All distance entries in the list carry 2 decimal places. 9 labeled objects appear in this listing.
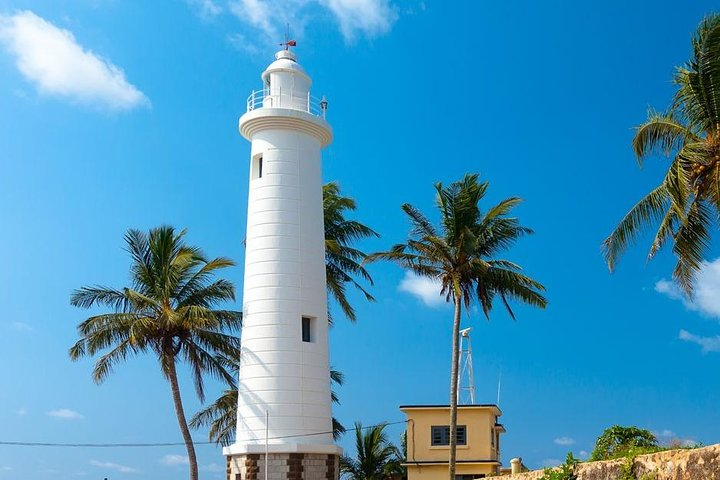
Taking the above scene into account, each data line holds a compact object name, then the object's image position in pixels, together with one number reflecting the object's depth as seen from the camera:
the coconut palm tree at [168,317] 35.25
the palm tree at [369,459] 44.88
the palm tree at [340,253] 41.94
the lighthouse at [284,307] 32.25
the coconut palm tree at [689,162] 21.64
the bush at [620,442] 14.99
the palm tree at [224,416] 41.97
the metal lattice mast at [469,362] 41.91
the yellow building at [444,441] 39.50
